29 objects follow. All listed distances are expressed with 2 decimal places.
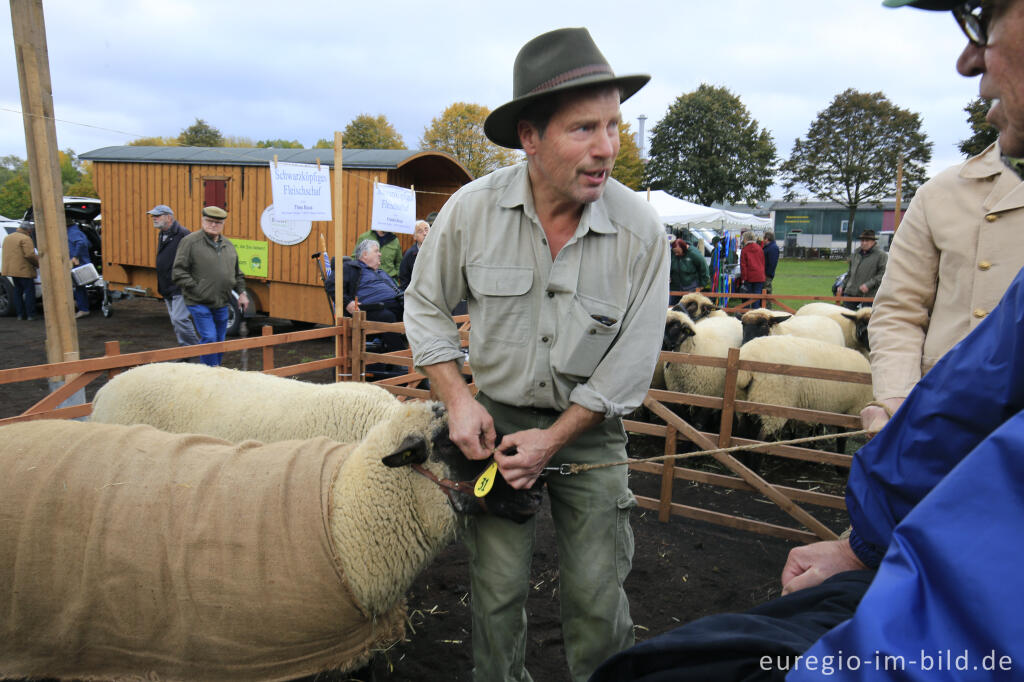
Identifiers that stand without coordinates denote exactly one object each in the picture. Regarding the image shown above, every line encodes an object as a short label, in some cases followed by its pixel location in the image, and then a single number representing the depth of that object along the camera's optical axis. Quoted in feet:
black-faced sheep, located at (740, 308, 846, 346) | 26.17
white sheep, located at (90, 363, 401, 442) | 13.03
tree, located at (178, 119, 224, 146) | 158.30
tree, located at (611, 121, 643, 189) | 143.84
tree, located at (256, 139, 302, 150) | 179.83
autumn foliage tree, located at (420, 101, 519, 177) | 134.82
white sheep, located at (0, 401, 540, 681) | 7.08
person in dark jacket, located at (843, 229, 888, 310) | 37.86
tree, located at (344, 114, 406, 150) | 156.87
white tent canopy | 61.26
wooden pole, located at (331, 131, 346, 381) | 21.15
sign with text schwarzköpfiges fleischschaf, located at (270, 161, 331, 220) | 22.91
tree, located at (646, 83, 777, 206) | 145.07
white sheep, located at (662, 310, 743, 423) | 21.43
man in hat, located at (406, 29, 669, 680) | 6.50
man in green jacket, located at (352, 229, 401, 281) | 30.86
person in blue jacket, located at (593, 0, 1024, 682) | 1.99
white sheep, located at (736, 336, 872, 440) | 19.52
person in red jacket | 50.26
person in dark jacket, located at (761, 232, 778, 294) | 54.95
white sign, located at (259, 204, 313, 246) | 38.81
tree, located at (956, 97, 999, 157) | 95.40
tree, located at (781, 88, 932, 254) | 134.21
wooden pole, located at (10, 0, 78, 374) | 14.26
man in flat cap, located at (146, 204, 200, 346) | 25.54
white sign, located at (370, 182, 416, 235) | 28.40
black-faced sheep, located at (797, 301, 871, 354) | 25.97
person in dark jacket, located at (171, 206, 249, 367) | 24.66
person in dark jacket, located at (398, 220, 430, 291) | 29.96
